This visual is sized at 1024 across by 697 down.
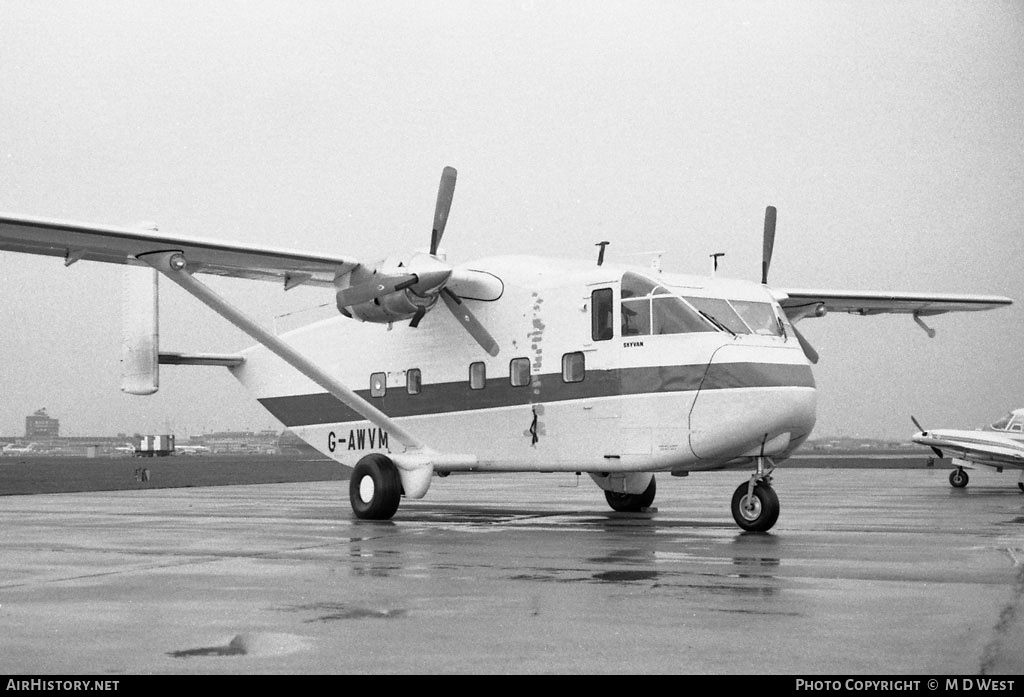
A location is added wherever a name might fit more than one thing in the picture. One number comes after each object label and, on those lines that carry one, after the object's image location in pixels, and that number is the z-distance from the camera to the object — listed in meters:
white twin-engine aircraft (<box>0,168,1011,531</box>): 15.03
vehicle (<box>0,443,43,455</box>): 166.50
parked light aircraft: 30.86
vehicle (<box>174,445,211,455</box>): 163.34
